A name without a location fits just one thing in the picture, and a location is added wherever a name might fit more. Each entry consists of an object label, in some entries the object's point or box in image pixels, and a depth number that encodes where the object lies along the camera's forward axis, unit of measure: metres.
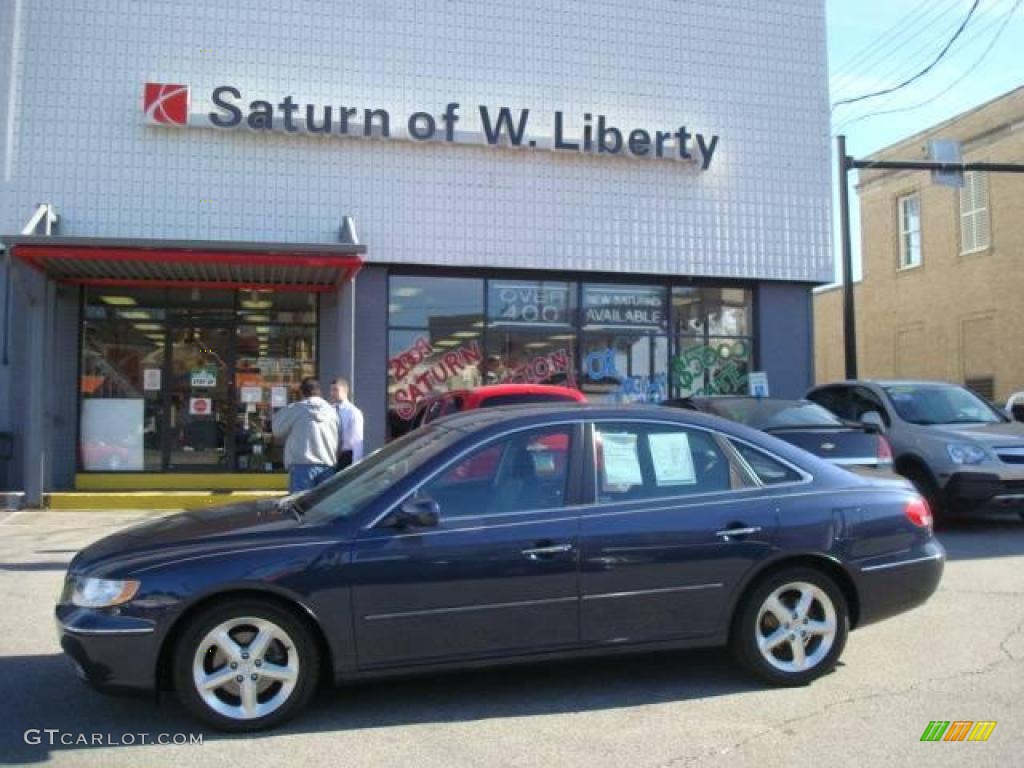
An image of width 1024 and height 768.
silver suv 9.91
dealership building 12.73
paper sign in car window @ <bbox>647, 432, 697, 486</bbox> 4.93
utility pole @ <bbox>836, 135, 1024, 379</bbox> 15.23
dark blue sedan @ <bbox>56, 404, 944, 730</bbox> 4.23
